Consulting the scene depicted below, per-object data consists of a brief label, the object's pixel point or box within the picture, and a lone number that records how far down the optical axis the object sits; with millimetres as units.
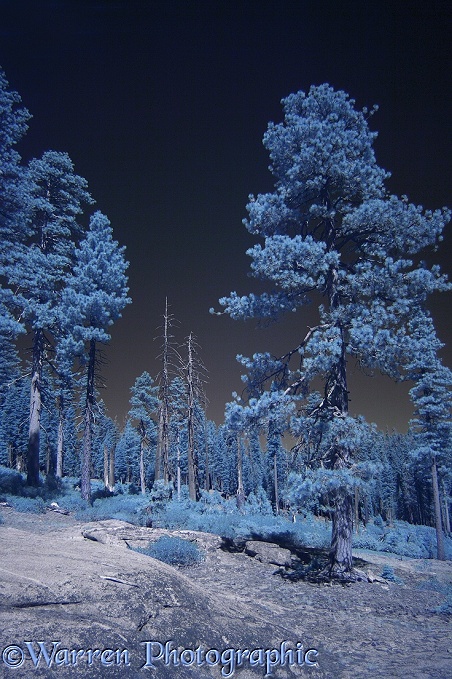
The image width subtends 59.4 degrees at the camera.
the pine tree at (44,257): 18594
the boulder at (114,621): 3613
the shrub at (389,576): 10711
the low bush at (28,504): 15223
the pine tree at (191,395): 28109
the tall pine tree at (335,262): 9828
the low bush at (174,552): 9758
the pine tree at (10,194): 15475
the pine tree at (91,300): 19812
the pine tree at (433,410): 24484
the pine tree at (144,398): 47656
